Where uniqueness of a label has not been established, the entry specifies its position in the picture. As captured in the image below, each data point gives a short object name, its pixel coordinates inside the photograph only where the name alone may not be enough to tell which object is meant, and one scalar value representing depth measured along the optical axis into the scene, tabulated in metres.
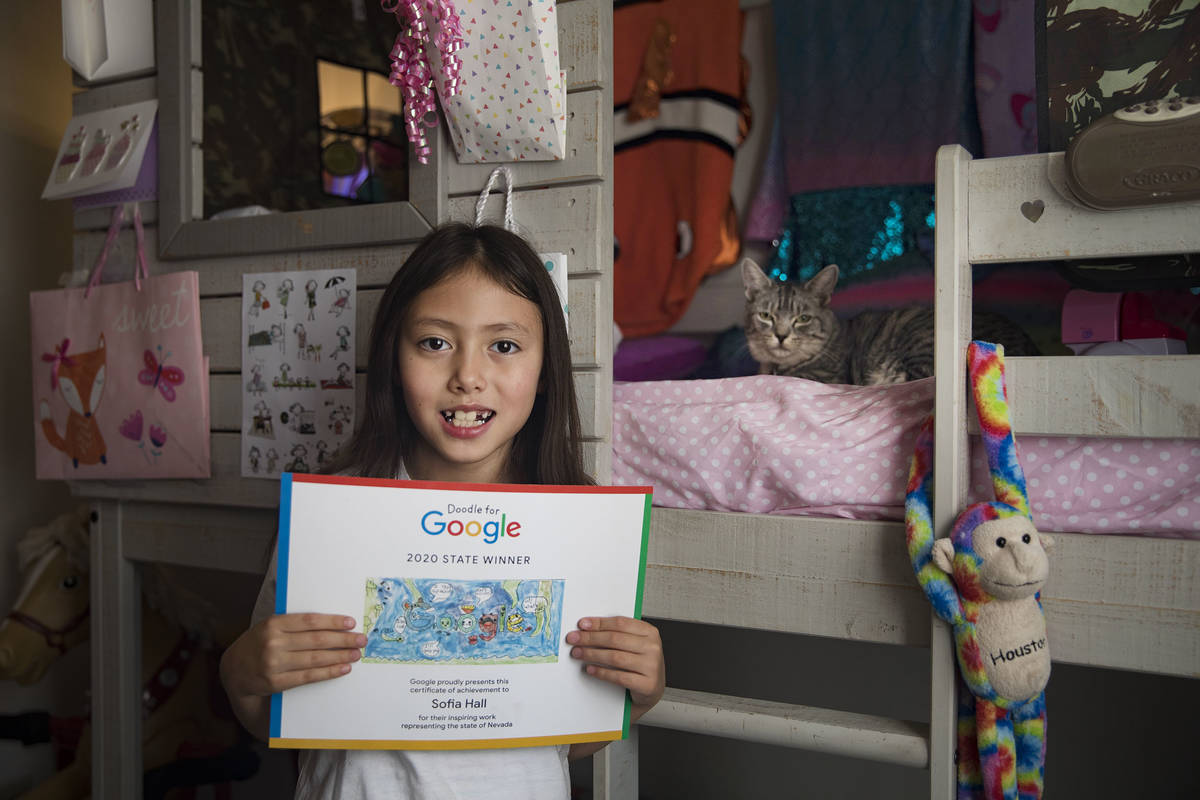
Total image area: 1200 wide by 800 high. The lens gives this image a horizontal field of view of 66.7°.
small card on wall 1.59
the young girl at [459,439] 0.87
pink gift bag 1.56
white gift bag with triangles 1.18
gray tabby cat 1.75
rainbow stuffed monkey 1.01
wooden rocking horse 1.92
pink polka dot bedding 1.06
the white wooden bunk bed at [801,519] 1.03
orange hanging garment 2.15
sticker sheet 1.41
